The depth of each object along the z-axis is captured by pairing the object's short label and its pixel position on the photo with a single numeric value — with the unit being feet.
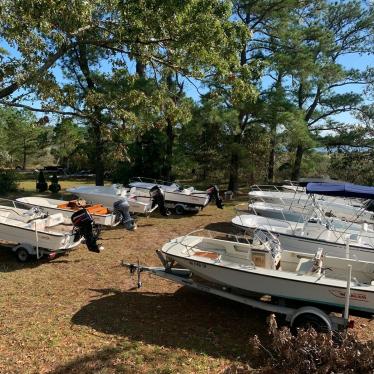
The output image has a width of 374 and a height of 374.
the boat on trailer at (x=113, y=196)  44.70
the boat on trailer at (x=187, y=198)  49.60
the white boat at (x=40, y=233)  28.55
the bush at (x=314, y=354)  14.33
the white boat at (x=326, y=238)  29.89
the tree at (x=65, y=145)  103.23
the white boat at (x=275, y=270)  19.26
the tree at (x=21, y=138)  104.83
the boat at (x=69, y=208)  36.55
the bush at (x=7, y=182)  61.55
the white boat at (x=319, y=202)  42.14
